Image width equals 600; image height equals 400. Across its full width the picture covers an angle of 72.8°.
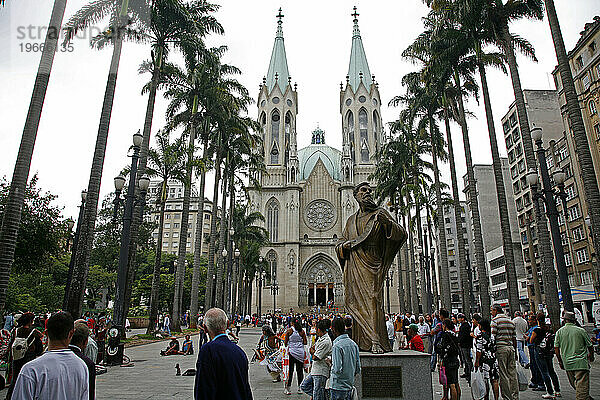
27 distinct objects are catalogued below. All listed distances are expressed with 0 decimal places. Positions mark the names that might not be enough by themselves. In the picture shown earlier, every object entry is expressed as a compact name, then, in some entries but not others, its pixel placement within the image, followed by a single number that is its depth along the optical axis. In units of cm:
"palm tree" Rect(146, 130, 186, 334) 2361
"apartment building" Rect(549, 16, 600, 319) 3127
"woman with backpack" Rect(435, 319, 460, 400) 686
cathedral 5747
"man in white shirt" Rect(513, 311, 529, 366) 1134
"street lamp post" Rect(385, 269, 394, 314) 5533
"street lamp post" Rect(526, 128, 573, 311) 1158
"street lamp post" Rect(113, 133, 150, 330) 1244
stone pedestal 552
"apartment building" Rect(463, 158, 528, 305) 5075
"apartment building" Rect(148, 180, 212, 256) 9106
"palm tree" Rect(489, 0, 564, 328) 1412
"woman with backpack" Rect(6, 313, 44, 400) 712
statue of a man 603
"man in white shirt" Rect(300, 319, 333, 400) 561
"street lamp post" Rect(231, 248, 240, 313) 3599
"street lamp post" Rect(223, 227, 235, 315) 3238
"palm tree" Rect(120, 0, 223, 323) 1844
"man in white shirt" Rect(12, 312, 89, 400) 259
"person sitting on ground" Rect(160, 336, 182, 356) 1565
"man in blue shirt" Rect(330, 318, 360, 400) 467
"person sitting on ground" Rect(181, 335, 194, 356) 1606
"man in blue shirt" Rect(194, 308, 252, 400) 301
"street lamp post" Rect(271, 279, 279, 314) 4971
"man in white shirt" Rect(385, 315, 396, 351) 1441
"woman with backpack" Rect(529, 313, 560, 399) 774
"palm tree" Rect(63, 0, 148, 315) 1283
